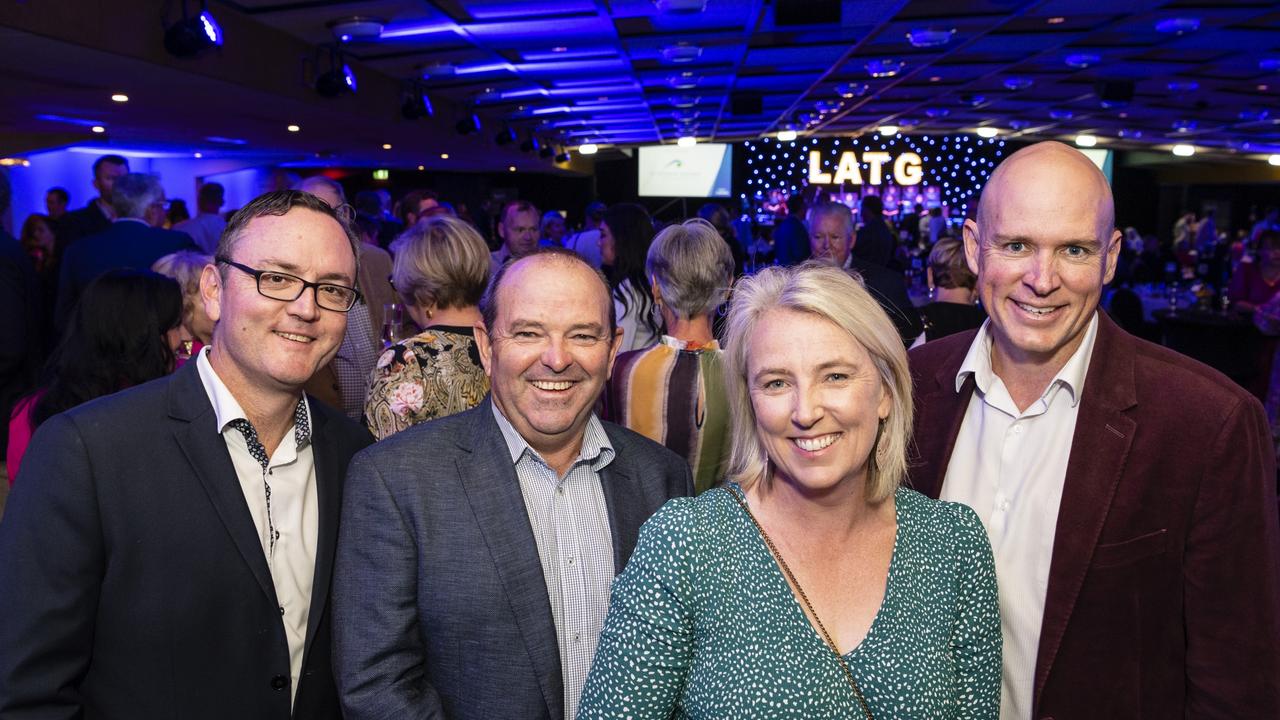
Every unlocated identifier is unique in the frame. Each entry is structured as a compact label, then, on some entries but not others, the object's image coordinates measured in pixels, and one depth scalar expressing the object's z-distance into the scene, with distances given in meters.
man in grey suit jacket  1.72
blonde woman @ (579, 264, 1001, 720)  1.46
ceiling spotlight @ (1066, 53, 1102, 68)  9.42
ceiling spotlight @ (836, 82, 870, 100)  12.13
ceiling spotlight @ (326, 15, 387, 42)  6.96
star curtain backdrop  21.20
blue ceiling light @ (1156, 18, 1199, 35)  7.68
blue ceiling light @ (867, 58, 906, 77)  10.23
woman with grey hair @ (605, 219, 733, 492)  2.80
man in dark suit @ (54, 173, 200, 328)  5.00
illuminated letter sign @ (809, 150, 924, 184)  21.08
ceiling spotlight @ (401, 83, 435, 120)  9.56
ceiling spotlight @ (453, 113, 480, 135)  11.62
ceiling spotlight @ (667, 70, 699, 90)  10.80
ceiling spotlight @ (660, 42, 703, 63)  8.71
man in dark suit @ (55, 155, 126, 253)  5.64
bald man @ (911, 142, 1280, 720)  1.68
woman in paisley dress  2.63
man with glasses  1.56
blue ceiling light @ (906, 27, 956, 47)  8.10
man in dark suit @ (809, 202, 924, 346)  5.67
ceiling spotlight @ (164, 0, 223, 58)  5.39
